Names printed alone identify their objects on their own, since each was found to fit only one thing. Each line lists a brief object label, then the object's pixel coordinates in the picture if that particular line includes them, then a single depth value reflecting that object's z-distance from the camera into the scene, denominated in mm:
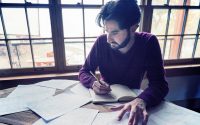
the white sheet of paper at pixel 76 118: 668
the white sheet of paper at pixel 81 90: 928
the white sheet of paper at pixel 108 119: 660
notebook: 834
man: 854
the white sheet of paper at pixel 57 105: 734
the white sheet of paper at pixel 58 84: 1031
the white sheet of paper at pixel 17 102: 766
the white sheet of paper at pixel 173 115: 669
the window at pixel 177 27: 1813
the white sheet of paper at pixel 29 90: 930
